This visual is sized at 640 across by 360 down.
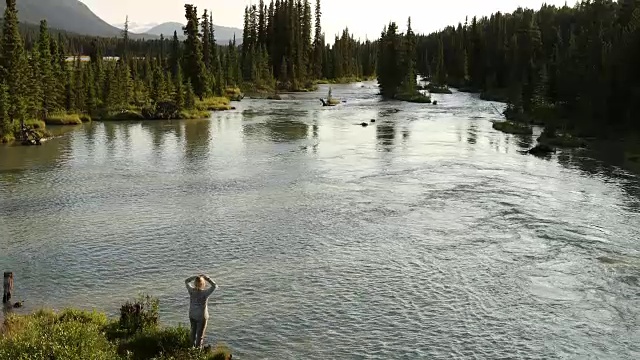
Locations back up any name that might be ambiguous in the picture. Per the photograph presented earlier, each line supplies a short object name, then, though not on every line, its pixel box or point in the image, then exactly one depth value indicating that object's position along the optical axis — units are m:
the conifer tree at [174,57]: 126.64
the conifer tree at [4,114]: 66.69
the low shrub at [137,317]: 18.86
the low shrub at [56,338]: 14.89
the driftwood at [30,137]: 65.38
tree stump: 21.84
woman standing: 17.38
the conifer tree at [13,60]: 73.38
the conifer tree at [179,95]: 98.06
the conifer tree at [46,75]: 84.69
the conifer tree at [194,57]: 112.69
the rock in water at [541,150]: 57.63
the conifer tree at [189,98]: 100.94
